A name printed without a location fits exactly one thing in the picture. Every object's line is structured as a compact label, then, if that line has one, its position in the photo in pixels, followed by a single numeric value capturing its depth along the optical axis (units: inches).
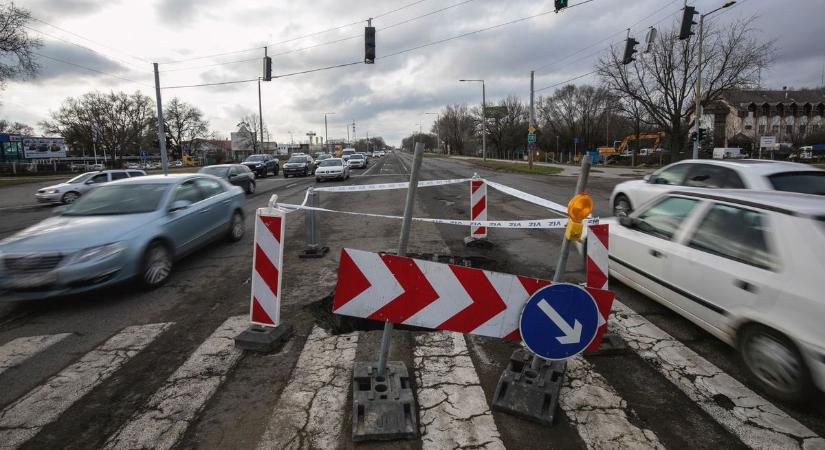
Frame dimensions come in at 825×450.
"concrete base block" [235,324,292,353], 152.5
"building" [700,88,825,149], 2817.4
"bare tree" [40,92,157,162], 2709.2
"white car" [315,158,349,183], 979.3
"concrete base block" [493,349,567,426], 112.7
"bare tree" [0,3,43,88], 1005.2
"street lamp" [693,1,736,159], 964.0
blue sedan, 191.6
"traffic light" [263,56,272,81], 773.9
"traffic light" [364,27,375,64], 591.5
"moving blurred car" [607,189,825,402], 111.7
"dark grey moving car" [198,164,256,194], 686.2
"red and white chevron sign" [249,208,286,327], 154.7
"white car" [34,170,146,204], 649.6
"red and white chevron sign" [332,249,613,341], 112.2
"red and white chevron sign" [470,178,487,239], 289.6
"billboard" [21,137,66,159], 2311.8
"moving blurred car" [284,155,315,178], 1234.0
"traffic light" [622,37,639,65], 608.1
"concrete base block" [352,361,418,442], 106.2
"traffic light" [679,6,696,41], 556.7
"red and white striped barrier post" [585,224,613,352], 138.7
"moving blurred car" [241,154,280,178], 1238.3
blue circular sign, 111.5
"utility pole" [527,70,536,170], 1286.9
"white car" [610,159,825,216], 247.8
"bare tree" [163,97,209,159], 3395.7
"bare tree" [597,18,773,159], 1239.5
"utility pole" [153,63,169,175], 977.5
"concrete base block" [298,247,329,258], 282.4
